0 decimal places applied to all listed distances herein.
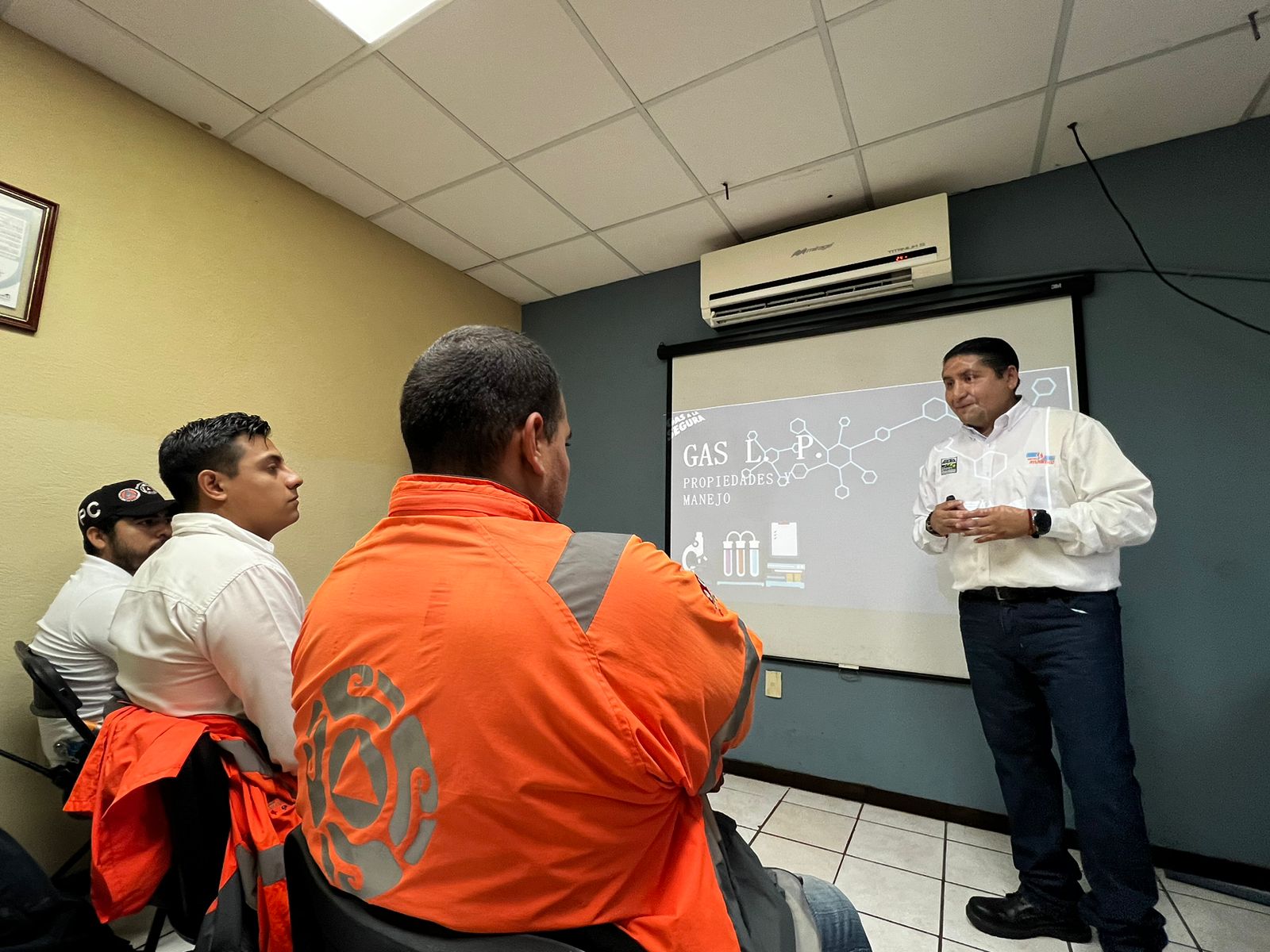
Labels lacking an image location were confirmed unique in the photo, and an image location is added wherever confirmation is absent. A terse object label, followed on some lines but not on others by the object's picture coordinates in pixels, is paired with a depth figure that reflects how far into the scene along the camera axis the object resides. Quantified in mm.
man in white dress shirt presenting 1543
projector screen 2396
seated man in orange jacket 538
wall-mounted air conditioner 2432
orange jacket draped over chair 954
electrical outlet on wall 2727
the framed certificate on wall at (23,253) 1688
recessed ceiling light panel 1670
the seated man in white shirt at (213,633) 1139
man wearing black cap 1541
